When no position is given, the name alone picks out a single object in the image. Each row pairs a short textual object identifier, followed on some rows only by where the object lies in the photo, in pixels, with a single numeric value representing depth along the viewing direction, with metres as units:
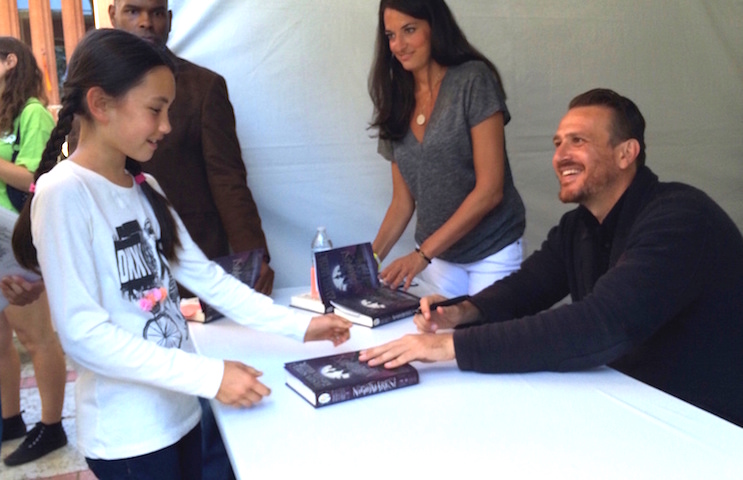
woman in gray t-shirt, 1.82
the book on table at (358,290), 1.67
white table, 0.92
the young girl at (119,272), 1.04
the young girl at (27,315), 2.45
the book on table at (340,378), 1.15
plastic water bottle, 2.22
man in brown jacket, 1.81
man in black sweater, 1.25
